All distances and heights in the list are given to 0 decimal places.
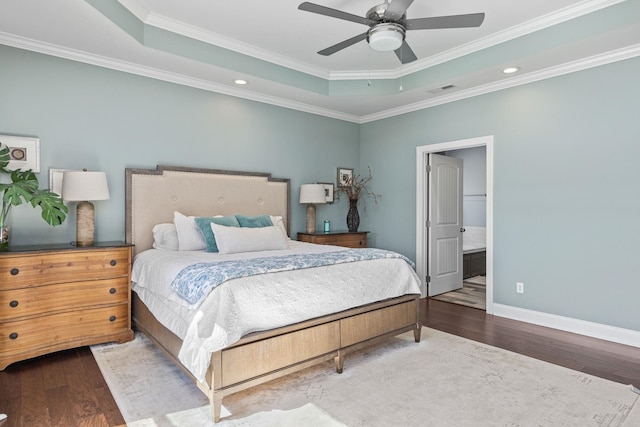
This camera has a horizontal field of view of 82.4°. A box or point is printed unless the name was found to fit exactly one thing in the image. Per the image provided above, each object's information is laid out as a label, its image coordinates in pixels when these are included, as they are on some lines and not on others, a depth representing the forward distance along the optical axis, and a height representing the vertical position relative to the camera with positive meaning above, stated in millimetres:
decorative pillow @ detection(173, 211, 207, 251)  3586 -278
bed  2170 -758
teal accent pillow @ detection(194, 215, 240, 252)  3492 -175
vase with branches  5539 +235
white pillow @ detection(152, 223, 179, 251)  3649 -302
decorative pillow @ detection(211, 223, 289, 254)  3371 -303
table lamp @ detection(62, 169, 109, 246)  3125 +114
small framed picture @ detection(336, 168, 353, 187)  5633 +474
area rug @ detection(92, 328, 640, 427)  2123 -1228
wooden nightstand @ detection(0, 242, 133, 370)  2701 -727
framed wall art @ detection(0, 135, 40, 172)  3125 +481
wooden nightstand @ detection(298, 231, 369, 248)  4801 -417
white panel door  5059 -250
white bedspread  2121 -623
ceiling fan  2334 +1237
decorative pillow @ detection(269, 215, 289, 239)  4388 -180
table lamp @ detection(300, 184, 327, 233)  4875 +178
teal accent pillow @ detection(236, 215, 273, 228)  3928 -152
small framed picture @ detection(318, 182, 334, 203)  5453 +243
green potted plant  2734 +74
